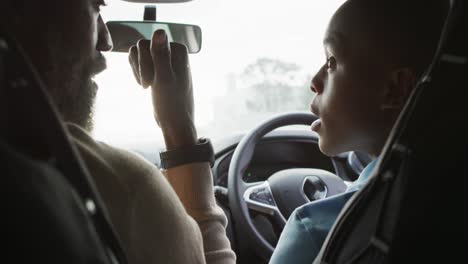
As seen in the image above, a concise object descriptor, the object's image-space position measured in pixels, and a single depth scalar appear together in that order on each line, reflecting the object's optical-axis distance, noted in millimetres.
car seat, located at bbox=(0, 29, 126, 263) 479
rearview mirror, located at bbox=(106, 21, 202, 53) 1707
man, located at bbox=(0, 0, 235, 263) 910
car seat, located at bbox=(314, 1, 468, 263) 747
